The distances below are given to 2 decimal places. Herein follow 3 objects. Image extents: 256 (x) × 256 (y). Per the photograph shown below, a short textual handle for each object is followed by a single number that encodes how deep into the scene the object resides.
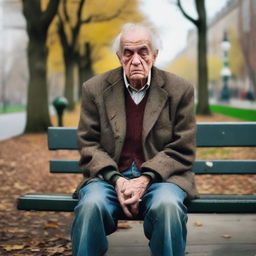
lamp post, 35.06
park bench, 4.03
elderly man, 3.07
